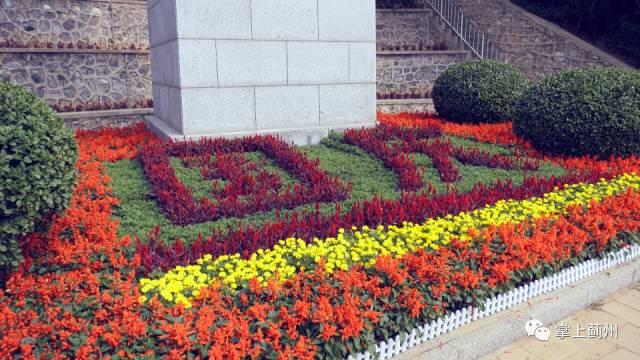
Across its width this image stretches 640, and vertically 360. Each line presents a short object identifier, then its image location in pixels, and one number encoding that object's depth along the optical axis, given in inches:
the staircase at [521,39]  588.7
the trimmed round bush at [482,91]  422.6
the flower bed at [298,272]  125.6
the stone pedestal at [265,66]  315.9
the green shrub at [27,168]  150.3
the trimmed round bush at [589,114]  309.6
